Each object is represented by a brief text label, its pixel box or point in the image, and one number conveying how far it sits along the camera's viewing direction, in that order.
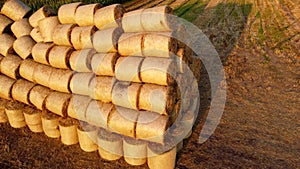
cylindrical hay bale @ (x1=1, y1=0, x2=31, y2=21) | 9.73
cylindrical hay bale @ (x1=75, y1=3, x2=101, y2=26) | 8.03
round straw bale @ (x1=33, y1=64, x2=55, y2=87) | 8.39
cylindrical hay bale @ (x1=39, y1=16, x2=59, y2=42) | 8.69
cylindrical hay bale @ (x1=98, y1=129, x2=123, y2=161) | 7.14
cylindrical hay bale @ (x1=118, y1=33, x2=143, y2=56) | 7.19
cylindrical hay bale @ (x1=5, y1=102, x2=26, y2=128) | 8.79
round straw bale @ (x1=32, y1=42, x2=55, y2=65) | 8.46
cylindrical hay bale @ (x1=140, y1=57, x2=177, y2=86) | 6.75
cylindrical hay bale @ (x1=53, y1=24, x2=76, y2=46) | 8.23
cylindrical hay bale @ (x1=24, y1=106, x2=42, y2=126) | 8.49
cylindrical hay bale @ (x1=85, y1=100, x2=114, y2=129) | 7.28
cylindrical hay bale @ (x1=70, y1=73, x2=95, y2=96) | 7.73
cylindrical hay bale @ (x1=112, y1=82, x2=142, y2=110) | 6.96
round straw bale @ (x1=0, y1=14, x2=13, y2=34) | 9.59
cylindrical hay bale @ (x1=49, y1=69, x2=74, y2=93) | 8.04
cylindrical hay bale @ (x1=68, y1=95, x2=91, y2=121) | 7.66
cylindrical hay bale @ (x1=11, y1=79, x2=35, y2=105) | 8.68
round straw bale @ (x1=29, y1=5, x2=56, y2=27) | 9.04
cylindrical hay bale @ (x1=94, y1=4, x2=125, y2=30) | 7.61
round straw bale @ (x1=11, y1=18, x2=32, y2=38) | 9.39
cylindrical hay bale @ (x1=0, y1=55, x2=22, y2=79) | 9.05
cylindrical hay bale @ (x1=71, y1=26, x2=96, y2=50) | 7.86
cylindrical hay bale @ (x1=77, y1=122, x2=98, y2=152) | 7.54
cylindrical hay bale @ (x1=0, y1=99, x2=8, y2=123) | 9.14
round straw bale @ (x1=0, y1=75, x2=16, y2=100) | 8.98
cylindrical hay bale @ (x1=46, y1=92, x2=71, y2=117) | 7.95
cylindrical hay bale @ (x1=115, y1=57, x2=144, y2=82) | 7.07
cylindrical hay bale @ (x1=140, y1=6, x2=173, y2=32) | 7.01
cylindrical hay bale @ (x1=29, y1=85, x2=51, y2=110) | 8.36
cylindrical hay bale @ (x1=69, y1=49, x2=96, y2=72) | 7.80
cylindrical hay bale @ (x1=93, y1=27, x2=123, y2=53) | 7.46
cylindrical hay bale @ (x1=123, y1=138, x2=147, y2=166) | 6.87
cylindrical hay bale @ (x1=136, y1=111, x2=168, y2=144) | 6.62
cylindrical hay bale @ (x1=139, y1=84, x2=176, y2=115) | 6.69
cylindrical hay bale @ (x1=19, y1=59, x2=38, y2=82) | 8.76
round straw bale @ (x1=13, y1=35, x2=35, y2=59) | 9.04
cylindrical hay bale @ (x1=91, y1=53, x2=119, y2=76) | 7.42
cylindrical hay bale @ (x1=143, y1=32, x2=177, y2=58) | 6.88
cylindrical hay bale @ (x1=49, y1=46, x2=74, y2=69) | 8.11
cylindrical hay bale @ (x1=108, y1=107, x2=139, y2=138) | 6.89
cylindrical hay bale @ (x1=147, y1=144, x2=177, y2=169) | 6.67
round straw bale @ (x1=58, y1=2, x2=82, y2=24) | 8.42
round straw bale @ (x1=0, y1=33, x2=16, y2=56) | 9.33
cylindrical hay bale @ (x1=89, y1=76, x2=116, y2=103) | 7.32
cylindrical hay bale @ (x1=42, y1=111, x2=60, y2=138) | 8.16
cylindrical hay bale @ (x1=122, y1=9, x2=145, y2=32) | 7.33
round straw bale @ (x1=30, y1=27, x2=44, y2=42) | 9.07
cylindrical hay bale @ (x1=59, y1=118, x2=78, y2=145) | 7.87
